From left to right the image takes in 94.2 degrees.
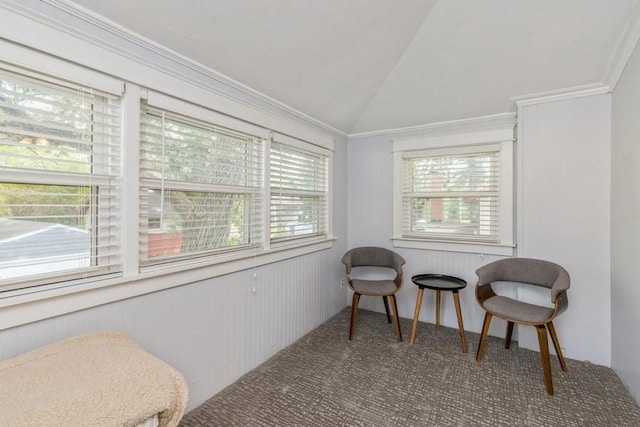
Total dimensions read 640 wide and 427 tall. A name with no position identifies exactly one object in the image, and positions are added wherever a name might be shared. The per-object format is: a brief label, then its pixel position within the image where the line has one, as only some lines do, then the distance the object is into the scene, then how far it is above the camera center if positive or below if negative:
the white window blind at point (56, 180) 1.18 +0.14
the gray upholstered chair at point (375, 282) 2.66 -0.61
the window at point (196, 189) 1.64 +0.15
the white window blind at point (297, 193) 2.52 +0.19
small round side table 2.55 -0.63
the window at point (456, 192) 2.75 +0.23
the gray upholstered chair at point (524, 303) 1.99 -0.64
